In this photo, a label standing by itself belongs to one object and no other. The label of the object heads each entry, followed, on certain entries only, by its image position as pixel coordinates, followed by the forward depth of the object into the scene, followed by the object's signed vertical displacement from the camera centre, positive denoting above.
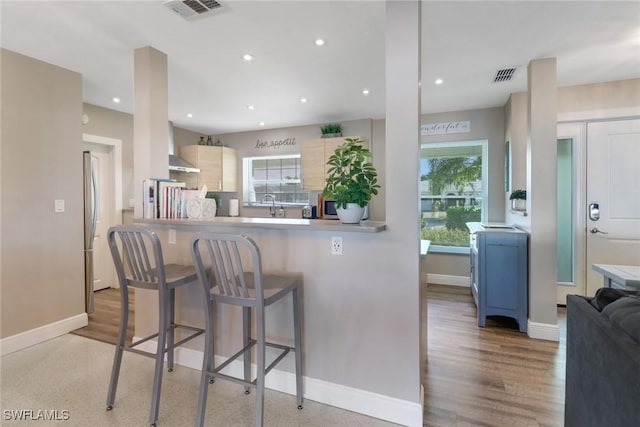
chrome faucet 5.83 +0.08
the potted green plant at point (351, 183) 1.88 +0.16
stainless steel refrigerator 3.41 -0.24
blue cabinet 3.12 -0.69
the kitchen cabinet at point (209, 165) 5.63 +0.82
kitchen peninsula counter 1.83 -0.68
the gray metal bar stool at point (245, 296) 1.58 -0.49
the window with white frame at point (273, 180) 5.91 +0.56
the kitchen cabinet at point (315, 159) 5.12 +0.84
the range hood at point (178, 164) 4.88 +0.75
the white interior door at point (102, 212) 4.48 -0.05
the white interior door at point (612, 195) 3.48 +0.14
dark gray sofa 0.96 -0.58
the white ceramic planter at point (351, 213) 1.91 -0.03
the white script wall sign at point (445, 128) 4.63 +1.24
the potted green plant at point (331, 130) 5.18 +1.32
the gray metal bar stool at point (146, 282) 1.85 -0.48
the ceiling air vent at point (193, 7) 2.10 +1.42
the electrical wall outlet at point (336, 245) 1.95 -0.24
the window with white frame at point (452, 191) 4.73 +0.27
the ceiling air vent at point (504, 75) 3.23 +1.45
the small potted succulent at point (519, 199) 3.47 +0.10
